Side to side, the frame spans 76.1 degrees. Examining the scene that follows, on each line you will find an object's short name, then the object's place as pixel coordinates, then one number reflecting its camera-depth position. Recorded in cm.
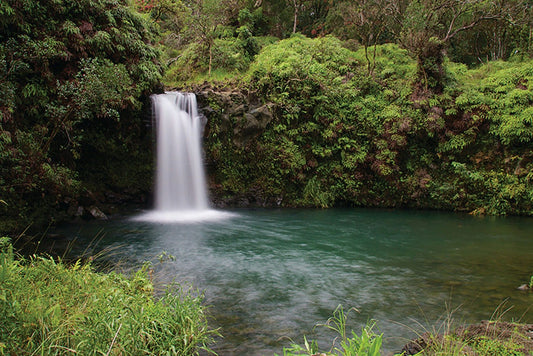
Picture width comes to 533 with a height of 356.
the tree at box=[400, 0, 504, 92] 1538
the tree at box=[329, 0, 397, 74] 1819
